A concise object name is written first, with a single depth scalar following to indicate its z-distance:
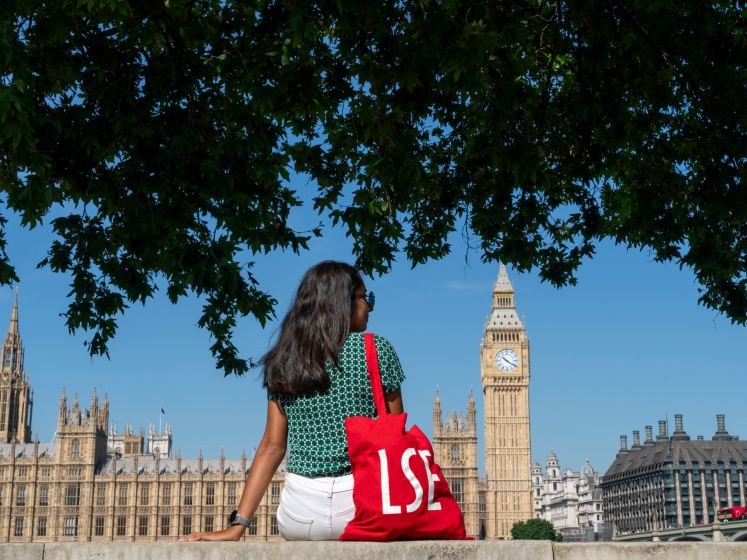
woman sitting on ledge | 3.82
